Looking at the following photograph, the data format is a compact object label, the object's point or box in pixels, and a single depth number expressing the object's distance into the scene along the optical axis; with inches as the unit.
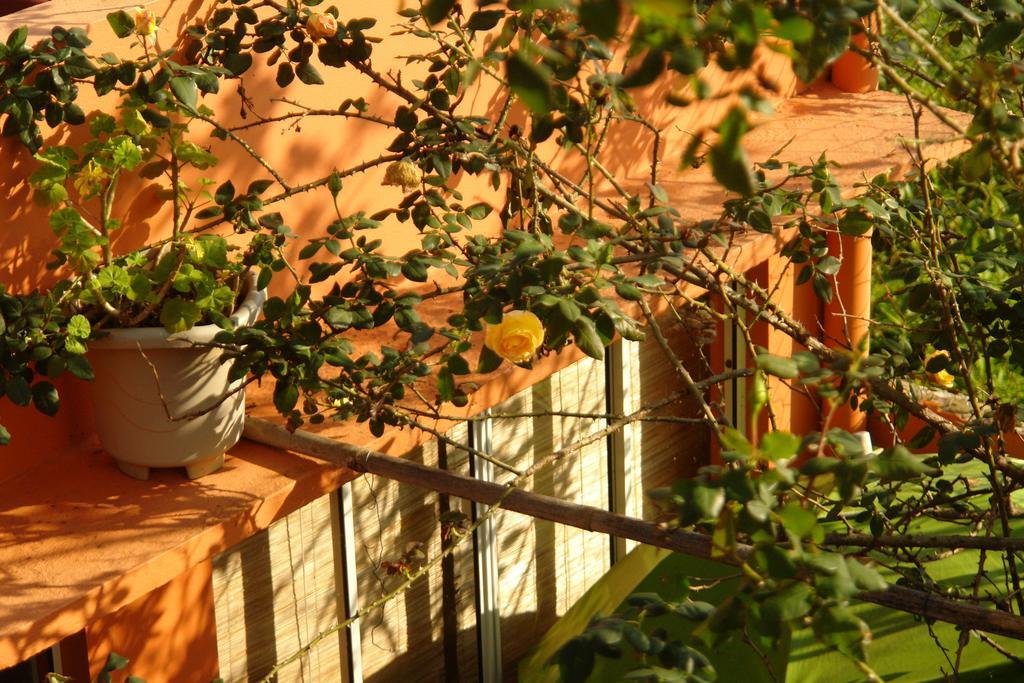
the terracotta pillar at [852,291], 223.9
